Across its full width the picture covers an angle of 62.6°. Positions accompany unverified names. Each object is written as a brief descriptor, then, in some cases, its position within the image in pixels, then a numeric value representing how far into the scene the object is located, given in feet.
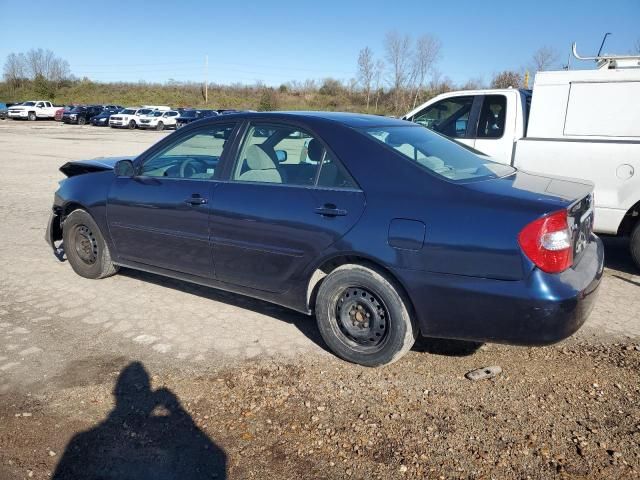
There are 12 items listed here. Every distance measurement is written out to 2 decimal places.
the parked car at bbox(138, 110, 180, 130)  127.54
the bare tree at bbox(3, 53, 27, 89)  240.32
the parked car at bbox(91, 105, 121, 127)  139.64
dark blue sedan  9.80
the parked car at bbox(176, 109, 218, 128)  130.62
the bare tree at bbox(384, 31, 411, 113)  157.79
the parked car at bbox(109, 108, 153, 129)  131.13
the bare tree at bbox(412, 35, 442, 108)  149.74
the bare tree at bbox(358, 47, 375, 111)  181.37
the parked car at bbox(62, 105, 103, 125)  142.82
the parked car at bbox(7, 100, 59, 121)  150.80
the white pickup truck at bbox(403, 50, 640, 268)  17.99
